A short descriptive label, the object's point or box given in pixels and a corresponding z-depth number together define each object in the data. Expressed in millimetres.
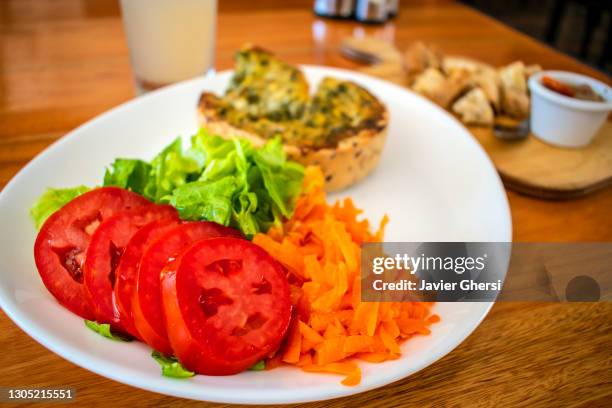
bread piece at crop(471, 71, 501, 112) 629
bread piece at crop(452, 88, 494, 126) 610
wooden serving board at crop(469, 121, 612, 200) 553
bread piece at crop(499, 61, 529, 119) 625
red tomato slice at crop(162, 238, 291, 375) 396
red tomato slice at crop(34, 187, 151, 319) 426
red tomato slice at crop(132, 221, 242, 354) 402
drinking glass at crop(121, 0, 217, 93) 602
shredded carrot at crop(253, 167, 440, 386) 412
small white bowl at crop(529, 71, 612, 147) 578
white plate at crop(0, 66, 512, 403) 395
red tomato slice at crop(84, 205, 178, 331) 414
